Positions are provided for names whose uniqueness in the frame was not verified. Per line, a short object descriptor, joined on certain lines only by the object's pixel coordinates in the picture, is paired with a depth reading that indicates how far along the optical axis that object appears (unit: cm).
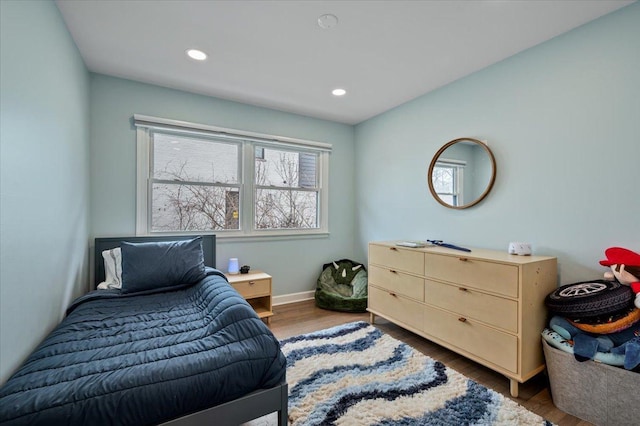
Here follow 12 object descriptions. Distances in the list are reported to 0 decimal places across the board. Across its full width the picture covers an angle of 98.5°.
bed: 103
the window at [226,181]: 295
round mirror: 251
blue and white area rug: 161
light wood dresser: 182
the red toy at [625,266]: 160
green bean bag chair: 333
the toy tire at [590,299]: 158
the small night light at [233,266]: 313
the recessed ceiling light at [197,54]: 229
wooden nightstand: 290
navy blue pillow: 223
